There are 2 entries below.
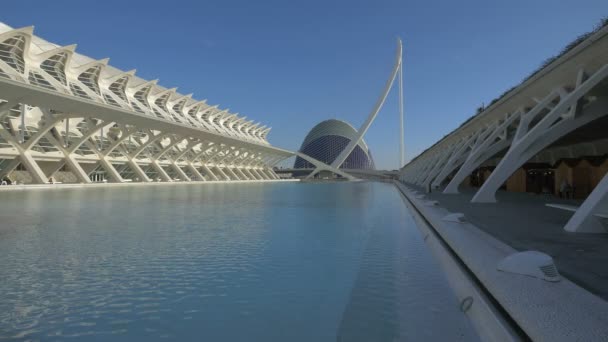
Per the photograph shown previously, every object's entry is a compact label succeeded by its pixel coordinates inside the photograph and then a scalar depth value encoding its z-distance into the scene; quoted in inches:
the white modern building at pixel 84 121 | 855.1
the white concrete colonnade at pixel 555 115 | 241.0
